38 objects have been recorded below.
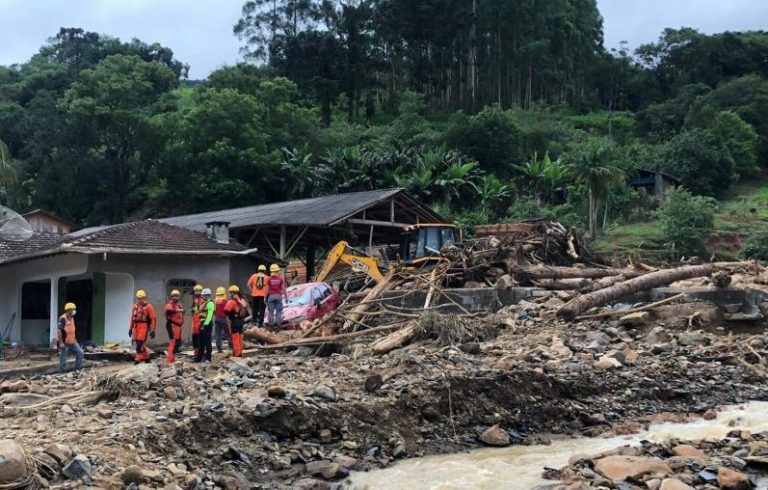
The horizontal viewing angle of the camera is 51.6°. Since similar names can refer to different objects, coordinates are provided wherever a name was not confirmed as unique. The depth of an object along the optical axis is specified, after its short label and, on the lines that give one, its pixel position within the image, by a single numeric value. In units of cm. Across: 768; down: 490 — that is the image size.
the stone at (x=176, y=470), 765
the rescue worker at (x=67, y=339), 1380
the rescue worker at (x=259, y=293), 1625
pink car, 1741
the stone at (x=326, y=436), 942
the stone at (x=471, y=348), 1302
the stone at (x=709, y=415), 1105
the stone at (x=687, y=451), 846
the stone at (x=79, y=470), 697
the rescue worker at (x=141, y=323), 1373
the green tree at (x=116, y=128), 4497
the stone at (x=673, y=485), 707
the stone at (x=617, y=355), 1286
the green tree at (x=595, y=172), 3741
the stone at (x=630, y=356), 1302
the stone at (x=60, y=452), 722
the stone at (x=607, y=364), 1241
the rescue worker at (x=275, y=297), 1638
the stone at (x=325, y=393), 1000
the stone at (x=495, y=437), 988
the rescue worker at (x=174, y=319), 1381
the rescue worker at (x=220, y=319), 1401
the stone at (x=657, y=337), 1445
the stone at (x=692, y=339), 1445
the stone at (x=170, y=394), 992
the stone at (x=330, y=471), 840
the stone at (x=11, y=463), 653
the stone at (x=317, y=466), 851
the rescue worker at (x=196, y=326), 1349
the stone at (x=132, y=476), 713
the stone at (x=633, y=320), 1522
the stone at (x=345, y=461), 875
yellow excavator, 1941
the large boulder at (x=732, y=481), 734
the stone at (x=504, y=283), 1722
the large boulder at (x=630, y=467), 769
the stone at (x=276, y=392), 973
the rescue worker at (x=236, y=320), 1376
